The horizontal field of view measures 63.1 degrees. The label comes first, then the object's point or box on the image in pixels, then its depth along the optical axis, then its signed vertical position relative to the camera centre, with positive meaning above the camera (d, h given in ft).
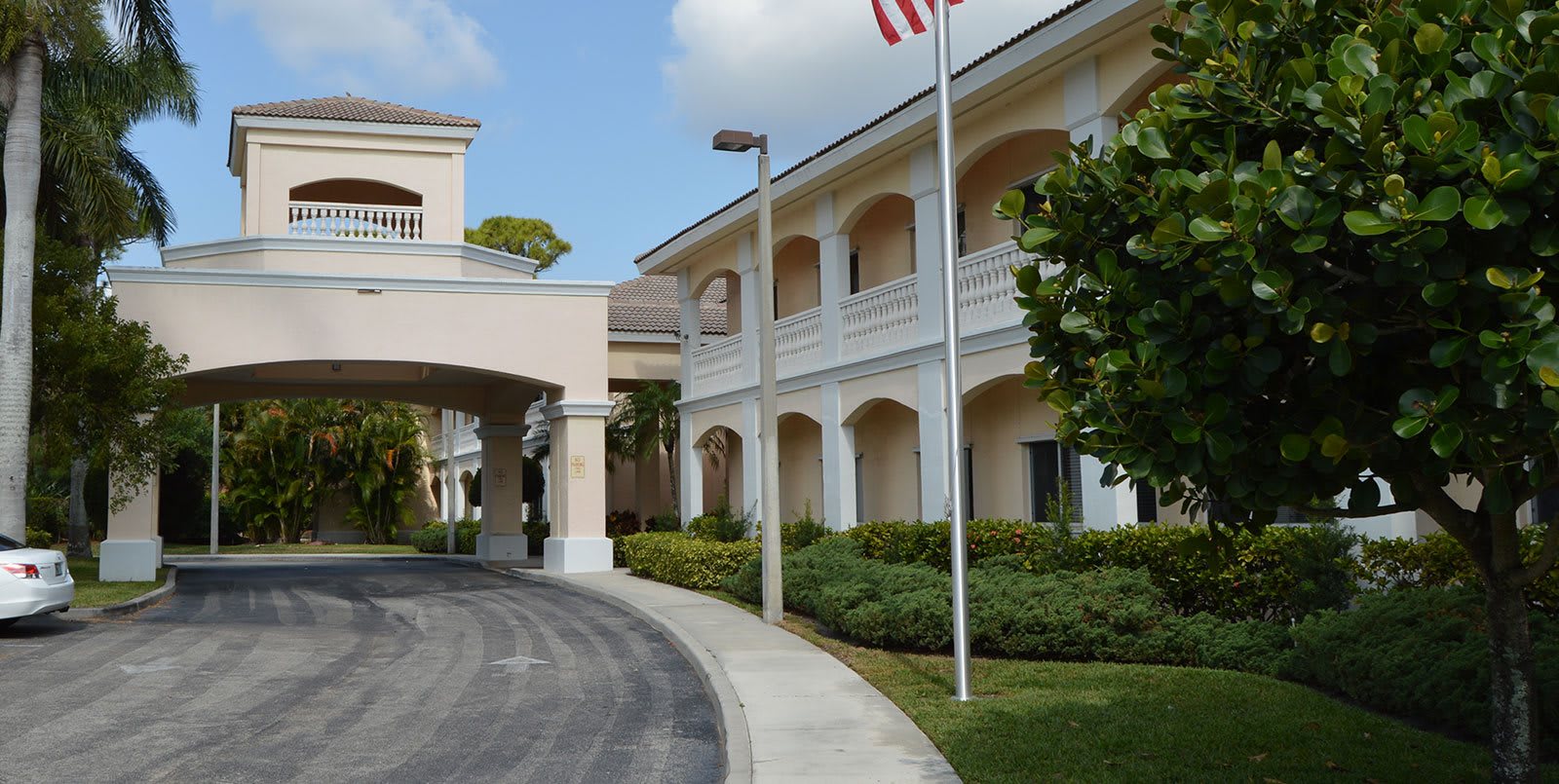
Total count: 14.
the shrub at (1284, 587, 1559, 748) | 28.32 -4.01
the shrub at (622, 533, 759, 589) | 69.87 -3.05
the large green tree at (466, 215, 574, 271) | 169.58 +36.38
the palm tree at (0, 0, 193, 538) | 64.64 +21.70
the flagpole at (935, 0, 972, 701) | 34.37 +3.77
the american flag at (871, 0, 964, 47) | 38.58 +14.73
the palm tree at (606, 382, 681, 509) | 101.81 +6.79
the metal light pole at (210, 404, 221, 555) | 134.51 +4.23
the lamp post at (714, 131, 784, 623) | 52.60 +4.95
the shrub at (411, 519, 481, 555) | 129.70 -2.81
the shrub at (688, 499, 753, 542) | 77.82 -1.27
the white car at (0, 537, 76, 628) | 49.80 -2.52
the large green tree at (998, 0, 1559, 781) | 15.48 +2.96
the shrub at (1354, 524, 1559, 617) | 36.09 -2.16
